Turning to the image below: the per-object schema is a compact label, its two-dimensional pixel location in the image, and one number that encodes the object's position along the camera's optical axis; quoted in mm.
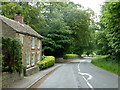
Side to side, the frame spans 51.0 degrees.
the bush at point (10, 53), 10107
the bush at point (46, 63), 19304
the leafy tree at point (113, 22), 10861
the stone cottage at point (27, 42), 14979
